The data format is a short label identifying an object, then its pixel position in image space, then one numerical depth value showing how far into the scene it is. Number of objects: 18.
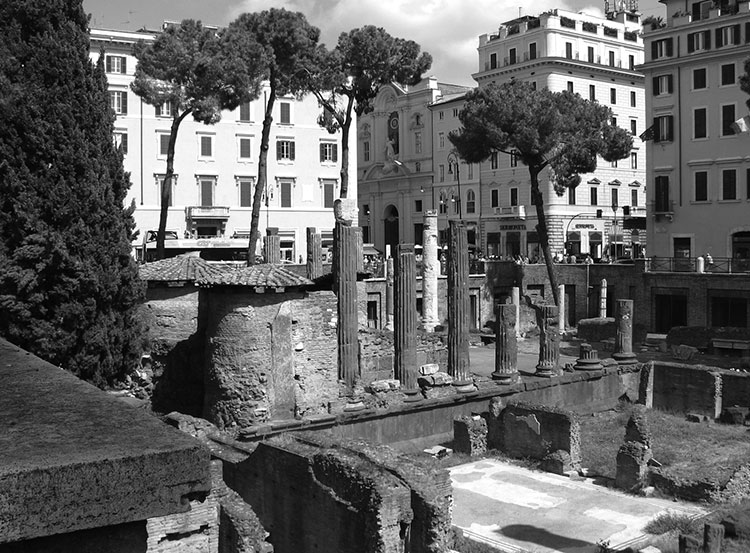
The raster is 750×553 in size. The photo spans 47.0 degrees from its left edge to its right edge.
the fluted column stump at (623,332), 24.94
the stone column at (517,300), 38.28
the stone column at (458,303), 21.66
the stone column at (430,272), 35.34
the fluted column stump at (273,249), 30.02
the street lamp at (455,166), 56.91
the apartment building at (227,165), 44.84
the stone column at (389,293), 36.00
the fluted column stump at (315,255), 31.80
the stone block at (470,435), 17.53
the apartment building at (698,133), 39.28
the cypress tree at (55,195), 14.28
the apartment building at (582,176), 51.06
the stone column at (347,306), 19.34
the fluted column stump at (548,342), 24.62
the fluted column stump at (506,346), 22.05
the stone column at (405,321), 20.44
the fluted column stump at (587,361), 23.14
